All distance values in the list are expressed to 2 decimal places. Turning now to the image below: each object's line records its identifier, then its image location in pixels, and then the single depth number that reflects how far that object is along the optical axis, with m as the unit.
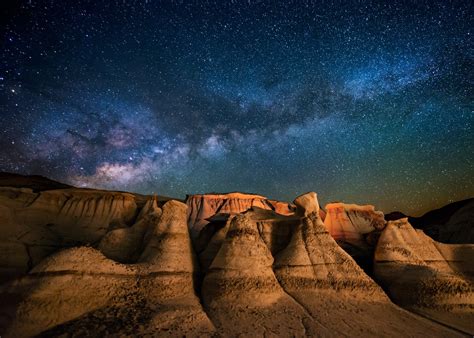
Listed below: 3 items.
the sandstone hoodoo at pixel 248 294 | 9.07
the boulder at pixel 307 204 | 15.84
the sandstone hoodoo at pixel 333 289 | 9.93
